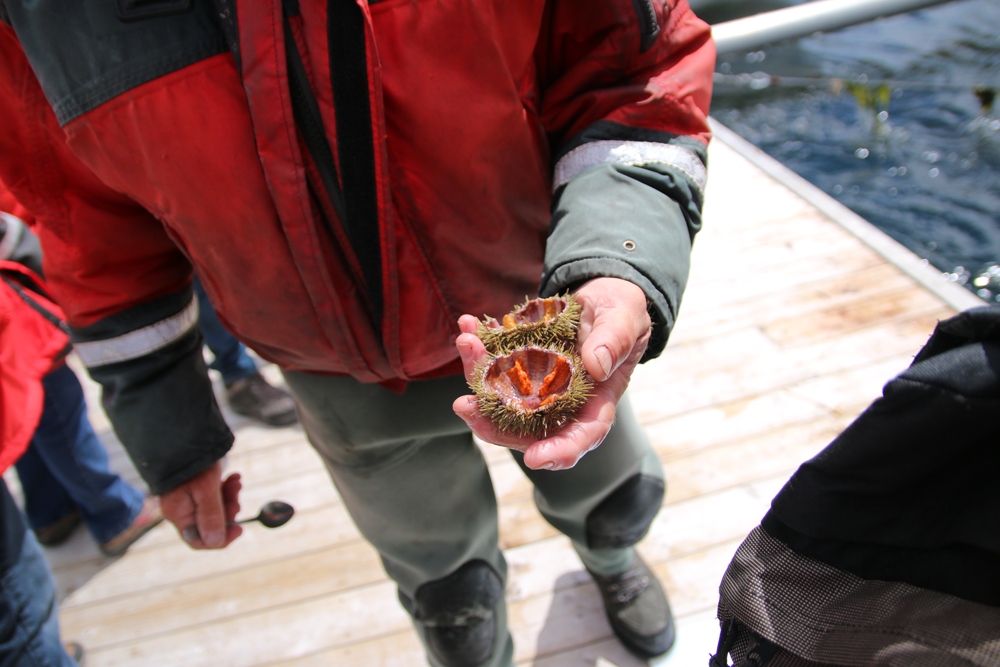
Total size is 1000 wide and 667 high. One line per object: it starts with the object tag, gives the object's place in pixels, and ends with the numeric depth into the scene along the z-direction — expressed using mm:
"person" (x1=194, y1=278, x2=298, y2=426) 2939
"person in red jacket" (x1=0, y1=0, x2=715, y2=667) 981
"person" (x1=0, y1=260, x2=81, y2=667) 1689
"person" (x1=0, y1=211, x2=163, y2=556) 2385
